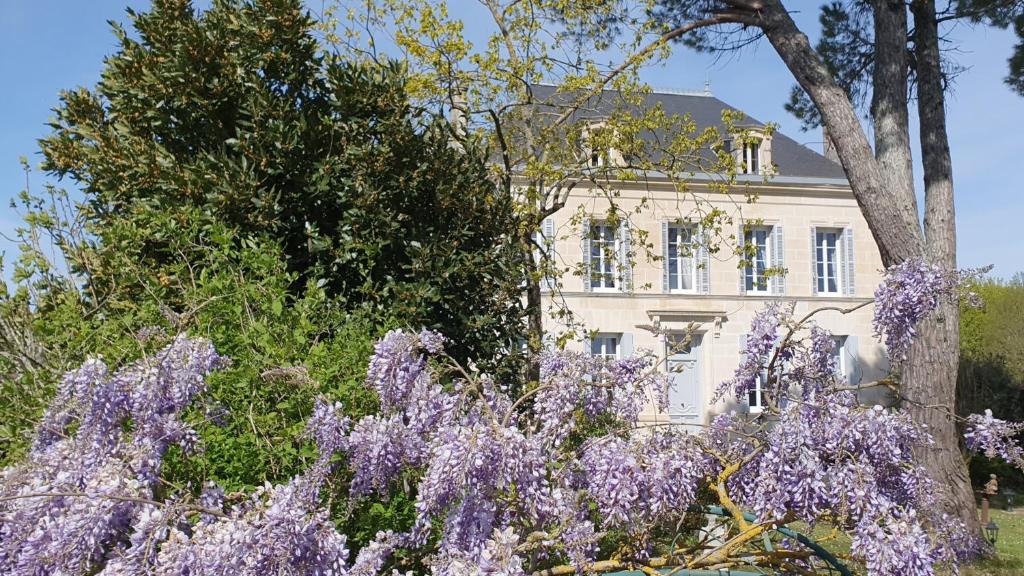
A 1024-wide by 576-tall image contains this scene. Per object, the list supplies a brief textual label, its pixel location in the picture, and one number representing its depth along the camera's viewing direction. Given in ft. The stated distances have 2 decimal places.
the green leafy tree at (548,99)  29.09
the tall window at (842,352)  73.09
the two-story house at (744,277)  69.51
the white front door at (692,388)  68.74
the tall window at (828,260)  75.77
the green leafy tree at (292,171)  18.16
